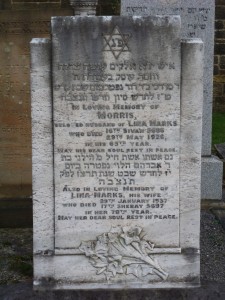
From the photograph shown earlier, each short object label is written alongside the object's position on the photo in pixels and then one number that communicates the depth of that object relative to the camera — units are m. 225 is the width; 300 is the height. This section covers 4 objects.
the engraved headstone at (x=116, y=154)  3.86
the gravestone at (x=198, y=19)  6.49
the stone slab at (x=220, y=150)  8.43
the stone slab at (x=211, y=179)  6.70
